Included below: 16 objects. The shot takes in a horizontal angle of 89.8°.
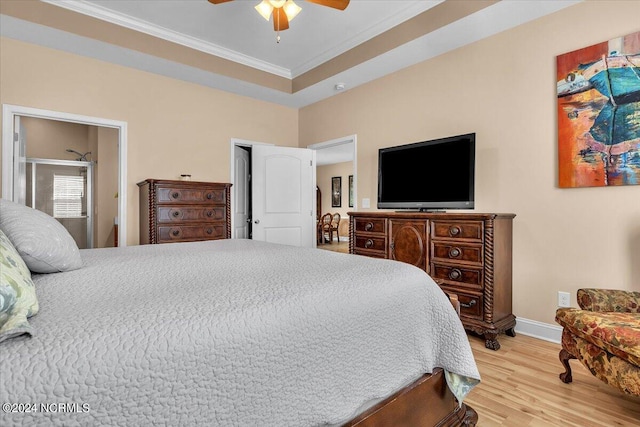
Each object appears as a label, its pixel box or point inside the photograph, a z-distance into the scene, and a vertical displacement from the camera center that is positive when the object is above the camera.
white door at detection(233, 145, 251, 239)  4.67 +0.26
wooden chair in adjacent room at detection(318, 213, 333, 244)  9.23 -0.56
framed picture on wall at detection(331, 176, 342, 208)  9.99 +0.60
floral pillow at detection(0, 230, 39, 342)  0.59 -0.18
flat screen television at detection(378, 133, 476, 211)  2.90 +0.36
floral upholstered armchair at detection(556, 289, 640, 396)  1.50 -0.63
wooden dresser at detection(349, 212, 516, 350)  2.49 -0.39
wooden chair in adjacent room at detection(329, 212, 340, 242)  9.43 -0.38
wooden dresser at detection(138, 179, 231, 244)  3.27 -0.01
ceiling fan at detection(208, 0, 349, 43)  2.39 +1.56
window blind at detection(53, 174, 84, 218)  5.07 +0.24
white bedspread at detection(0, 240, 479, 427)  0.58 -0.30
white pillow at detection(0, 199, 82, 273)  0.99 -0.09
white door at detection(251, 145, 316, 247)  4.42 +0.23
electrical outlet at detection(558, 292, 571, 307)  2.50 -0.70
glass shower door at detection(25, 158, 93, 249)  4.92 +0.29
